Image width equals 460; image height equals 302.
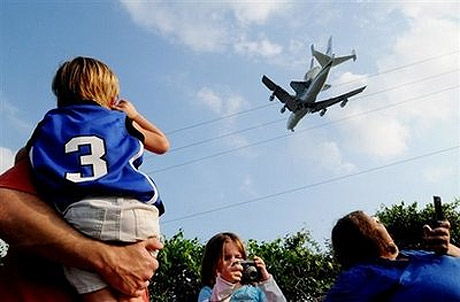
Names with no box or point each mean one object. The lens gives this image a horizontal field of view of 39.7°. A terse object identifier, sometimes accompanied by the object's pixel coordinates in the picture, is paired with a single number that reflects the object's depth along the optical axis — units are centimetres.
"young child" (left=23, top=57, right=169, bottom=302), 149
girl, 364
